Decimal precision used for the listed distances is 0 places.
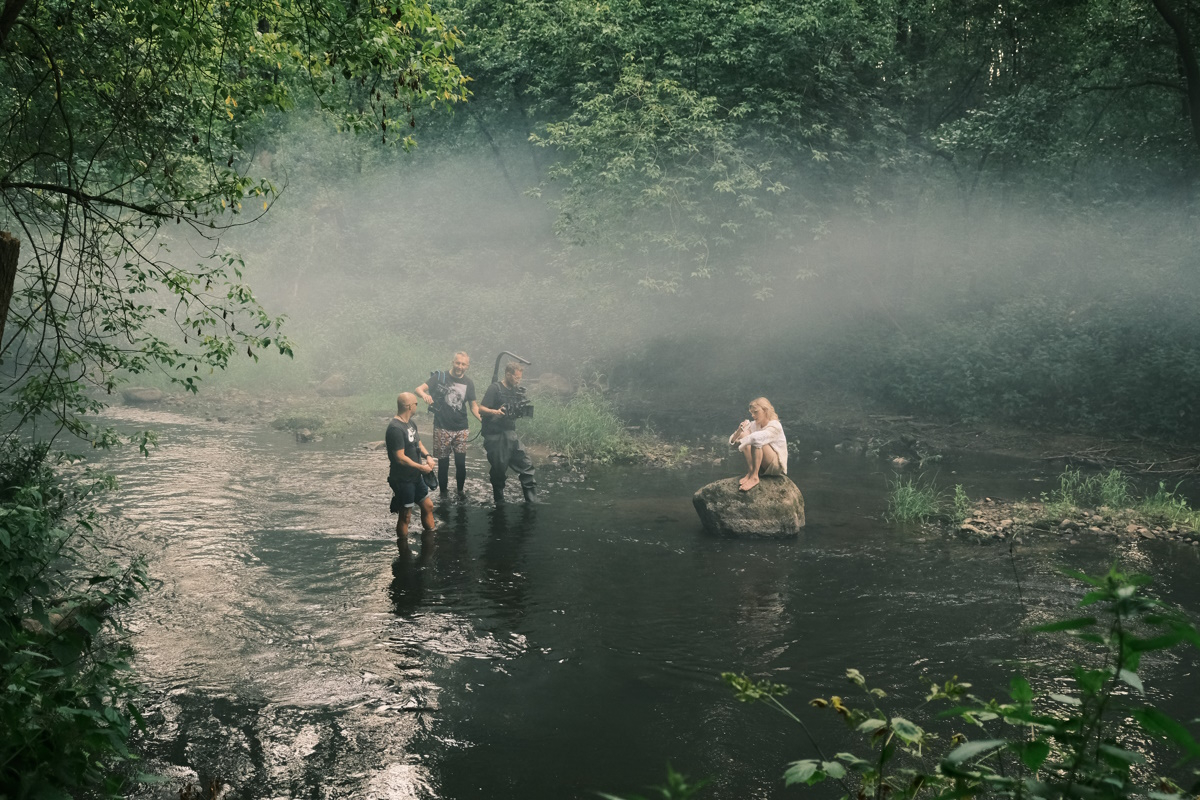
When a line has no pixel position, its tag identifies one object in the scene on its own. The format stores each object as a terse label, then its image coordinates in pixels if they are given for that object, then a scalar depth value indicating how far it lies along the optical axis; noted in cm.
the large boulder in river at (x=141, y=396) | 2227
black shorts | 984
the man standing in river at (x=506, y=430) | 1232
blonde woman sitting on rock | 1122
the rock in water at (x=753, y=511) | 1105
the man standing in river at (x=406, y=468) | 955
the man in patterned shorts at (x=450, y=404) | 1209
